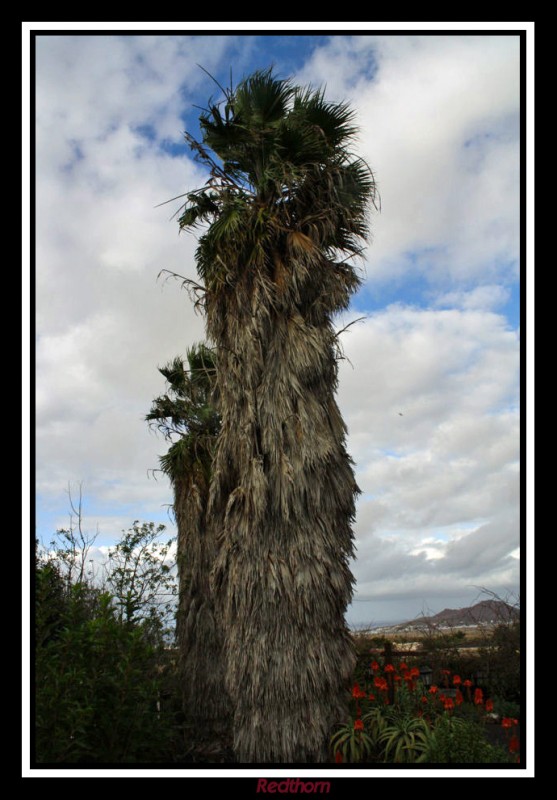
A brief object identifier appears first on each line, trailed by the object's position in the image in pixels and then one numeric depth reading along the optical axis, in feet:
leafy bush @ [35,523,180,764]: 23.07
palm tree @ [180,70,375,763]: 28.43
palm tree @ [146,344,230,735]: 45.50
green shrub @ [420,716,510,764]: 25.99
